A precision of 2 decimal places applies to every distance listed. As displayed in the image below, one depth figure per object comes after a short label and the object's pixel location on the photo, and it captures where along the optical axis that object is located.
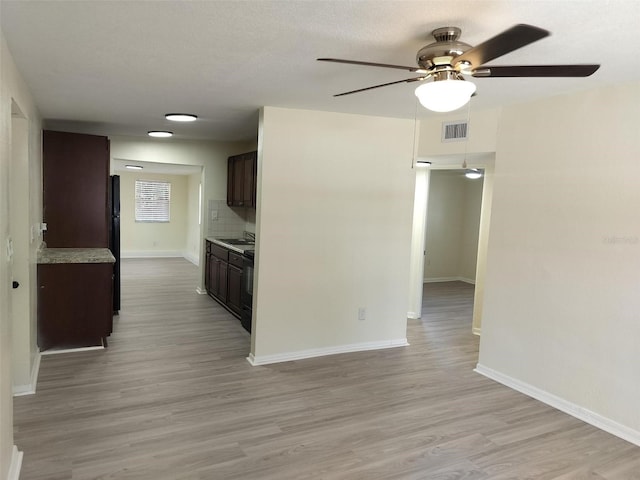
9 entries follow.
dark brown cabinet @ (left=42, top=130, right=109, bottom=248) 4.54
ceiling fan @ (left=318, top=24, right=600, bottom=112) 1.79
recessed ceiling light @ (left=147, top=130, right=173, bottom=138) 5.61
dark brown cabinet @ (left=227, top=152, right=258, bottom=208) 5.69
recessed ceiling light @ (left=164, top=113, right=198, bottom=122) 4.32
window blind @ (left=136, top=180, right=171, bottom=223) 10.55
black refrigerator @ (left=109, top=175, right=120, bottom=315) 5.40
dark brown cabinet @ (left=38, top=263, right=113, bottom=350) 4.09
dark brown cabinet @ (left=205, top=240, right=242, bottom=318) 5.51
